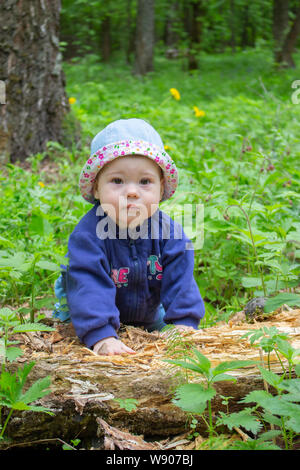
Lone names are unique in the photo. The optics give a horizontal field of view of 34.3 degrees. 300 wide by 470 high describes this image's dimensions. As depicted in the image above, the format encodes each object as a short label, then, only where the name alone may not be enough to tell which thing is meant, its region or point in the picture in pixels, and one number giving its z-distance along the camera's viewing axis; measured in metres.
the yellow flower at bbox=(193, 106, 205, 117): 6.59
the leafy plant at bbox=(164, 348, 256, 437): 1.44
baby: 2.18
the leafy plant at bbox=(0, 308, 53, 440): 1.51
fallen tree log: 1.67
